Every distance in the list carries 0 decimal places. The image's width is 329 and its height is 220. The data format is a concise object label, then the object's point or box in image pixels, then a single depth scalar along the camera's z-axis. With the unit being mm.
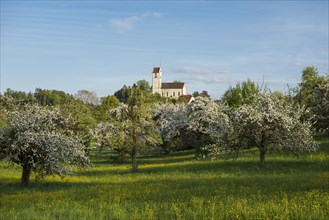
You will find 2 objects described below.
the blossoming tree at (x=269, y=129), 36688
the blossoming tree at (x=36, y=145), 27672
